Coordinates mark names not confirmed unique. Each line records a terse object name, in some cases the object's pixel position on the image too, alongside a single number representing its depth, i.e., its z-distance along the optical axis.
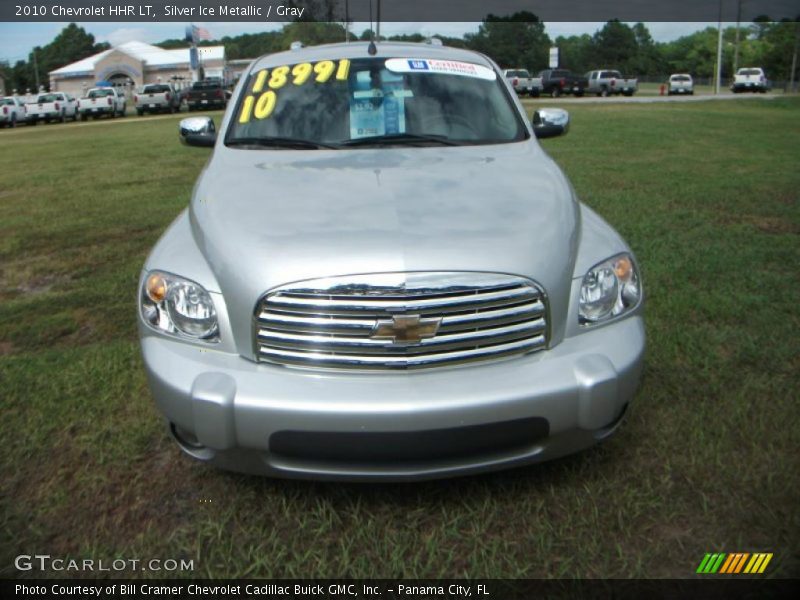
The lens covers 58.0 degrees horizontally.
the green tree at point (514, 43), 81.69
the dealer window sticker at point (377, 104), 3.43
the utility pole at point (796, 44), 63.53
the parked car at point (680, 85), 44.28
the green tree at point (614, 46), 96.69
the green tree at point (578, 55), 97.69
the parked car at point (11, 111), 31.86
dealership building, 71.12
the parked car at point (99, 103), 33.84
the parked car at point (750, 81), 46.03
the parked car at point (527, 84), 41.97
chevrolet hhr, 2.20
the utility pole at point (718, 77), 45.86
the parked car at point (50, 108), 33.00
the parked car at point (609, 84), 43.94
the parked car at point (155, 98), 34.12
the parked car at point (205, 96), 32.84
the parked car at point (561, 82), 41.44
